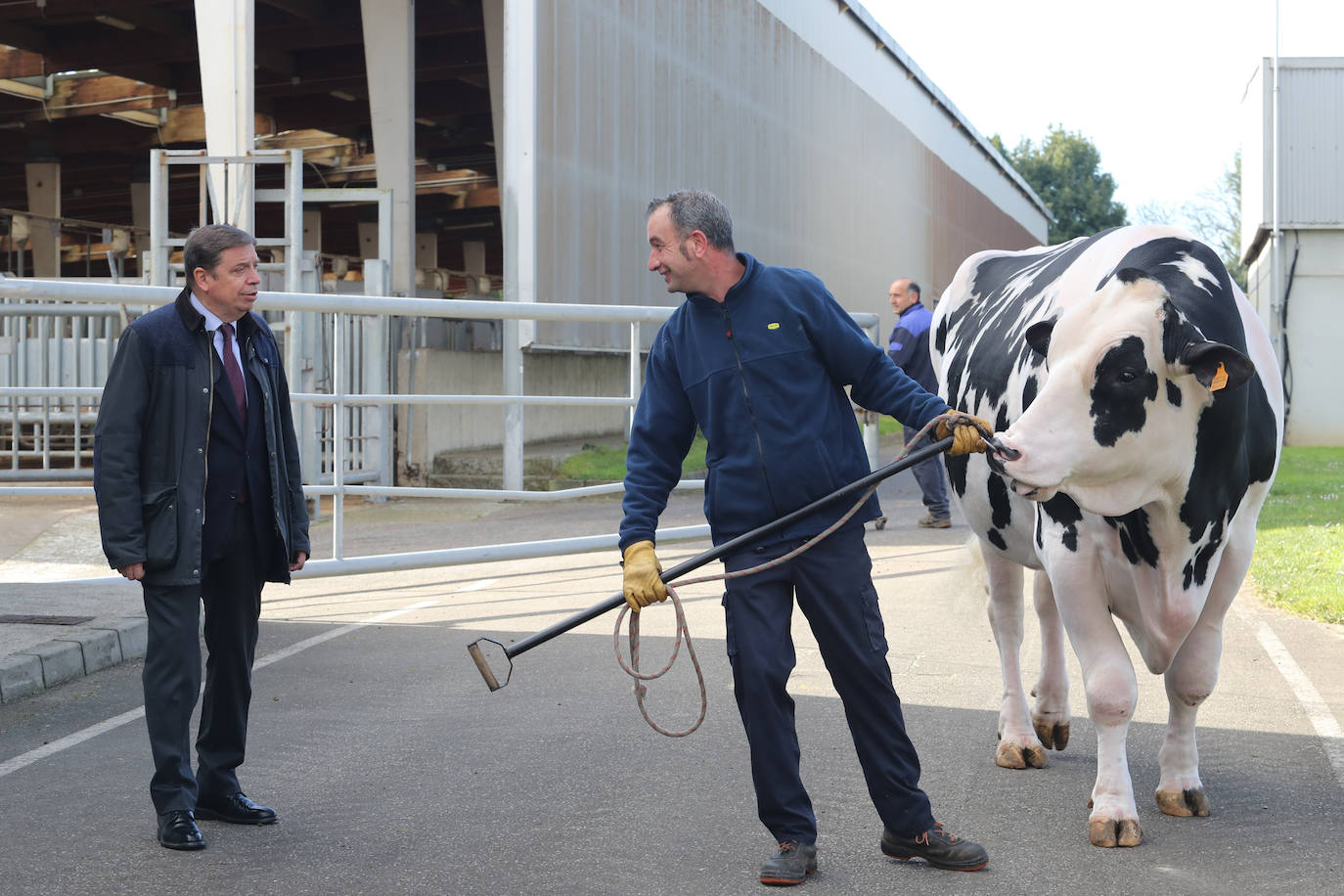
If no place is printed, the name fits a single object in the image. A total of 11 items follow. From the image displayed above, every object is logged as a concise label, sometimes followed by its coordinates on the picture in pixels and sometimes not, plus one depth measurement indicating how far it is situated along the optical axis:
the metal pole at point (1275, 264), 27.39
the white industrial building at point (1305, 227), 27.47
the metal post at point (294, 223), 15.85
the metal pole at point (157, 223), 15.77
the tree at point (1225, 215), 71.38
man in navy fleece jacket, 4.27
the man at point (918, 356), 12.54
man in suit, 4.70
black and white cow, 4.35
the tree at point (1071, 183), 84.12
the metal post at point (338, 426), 9.22
